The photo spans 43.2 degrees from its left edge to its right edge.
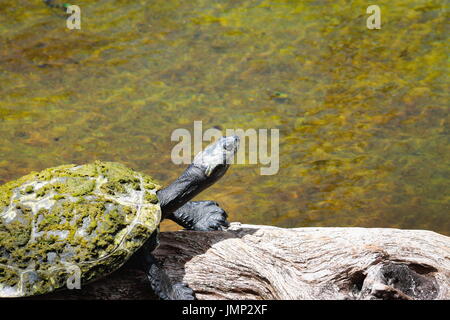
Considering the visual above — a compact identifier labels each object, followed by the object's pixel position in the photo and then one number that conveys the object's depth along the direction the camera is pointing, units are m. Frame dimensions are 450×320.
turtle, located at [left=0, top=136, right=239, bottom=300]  3.19
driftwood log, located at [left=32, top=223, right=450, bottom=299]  3.49
